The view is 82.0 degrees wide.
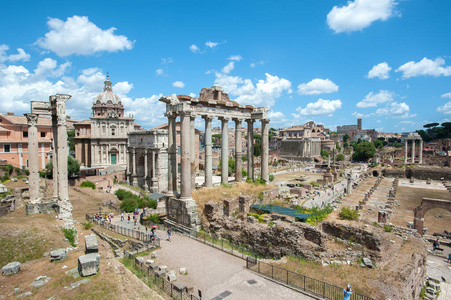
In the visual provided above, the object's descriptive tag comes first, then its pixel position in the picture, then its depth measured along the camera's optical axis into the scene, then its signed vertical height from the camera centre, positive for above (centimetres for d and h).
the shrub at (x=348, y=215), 1877 -544
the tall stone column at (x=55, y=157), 1881 -105
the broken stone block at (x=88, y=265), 876 -420
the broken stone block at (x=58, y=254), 1048 -454
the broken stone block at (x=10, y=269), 938 -460
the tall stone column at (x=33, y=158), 1852 -108
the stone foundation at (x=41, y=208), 1844 -472
